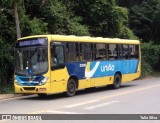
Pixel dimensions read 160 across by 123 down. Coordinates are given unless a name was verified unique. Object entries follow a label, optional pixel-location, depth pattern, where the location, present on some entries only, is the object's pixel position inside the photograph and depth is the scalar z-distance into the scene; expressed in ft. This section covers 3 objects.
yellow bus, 54.49
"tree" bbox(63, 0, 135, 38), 98.99
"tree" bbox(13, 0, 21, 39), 65.46
